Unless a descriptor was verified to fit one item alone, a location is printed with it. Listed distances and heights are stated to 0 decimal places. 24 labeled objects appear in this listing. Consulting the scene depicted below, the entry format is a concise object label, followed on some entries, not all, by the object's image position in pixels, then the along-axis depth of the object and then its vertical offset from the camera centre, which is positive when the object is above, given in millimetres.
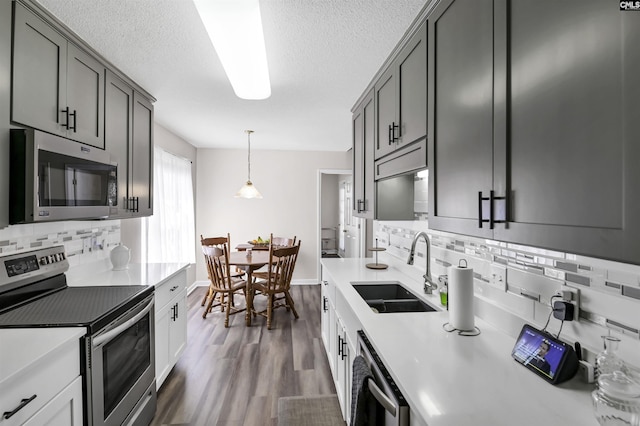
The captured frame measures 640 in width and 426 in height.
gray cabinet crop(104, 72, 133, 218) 2221 +610
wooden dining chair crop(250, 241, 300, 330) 3758 -798
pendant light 4445 +307
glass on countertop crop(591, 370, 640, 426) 736 -427
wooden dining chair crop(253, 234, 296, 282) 4961 -420
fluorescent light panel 1378 +872
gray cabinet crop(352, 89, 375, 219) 2496 +470
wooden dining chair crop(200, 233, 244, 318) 4218 -398
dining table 3850 -576
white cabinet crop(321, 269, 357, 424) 1930 -918
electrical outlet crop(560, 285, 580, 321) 1051 -263
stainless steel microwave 1468 +177
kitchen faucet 1958 -366
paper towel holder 1373 -493
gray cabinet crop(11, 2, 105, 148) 1488 +687
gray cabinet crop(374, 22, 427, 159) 1577 +656
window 3822 +2
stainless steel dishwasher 980 -595
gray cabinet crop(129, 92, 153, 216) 2609 +466
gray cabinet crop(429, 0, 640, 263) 648 +234
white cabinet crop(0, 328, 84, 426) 1071 -616
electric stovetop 1479 -460
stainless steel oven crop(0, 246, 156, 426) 1460 -526
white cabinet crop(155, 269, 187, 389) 2342 -853
